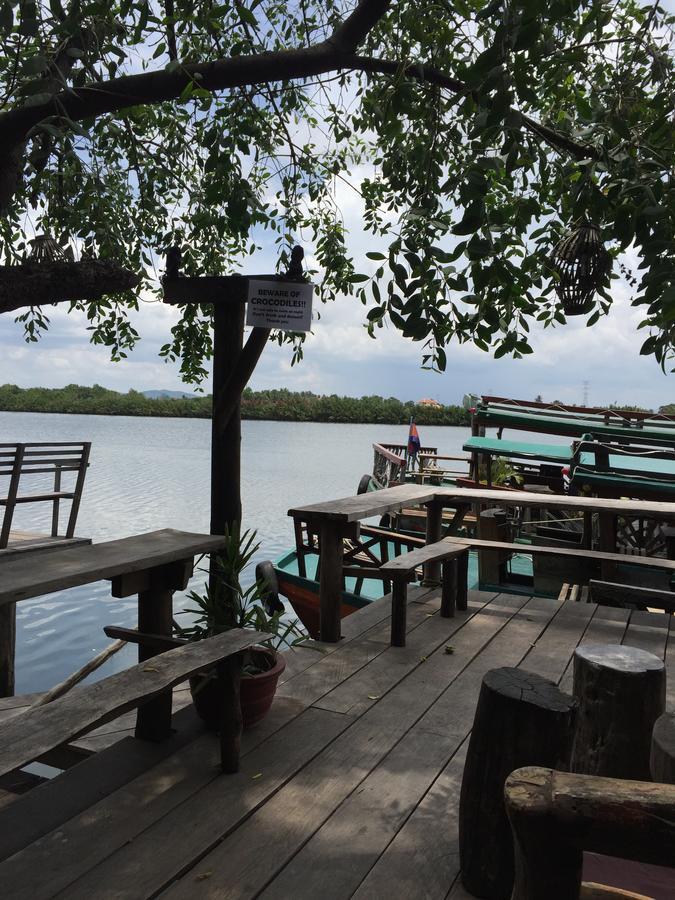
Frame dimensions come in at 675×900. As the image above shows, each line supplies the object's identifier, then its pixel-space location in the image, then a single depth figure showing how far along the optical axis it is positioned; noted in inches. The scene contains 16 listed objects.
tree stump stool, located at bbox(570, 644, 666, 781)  86.1
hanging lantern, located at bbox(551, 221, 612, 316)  175.9
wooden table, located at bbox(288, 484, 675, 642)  169.3
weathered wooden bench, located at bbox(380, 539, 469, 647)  163.6
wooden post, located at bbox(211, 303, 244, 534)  166.1
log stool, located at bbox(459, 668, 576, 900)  76.5
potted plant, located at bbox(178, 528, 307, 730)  119.1
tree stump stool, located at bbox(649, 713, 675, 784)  59.9
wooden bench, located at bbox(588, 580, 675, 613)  189.8
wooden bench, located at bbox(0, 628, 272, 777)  71.7
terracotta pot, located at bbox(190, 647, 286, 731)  117.7
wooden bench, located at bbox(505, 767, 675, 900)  37.9
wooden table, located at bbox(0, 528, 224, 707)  97.3
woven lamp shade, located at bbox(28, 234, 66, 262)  223.9
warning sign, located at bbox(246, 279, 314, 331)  159.9
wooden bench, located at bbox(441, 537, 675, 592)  202.1
